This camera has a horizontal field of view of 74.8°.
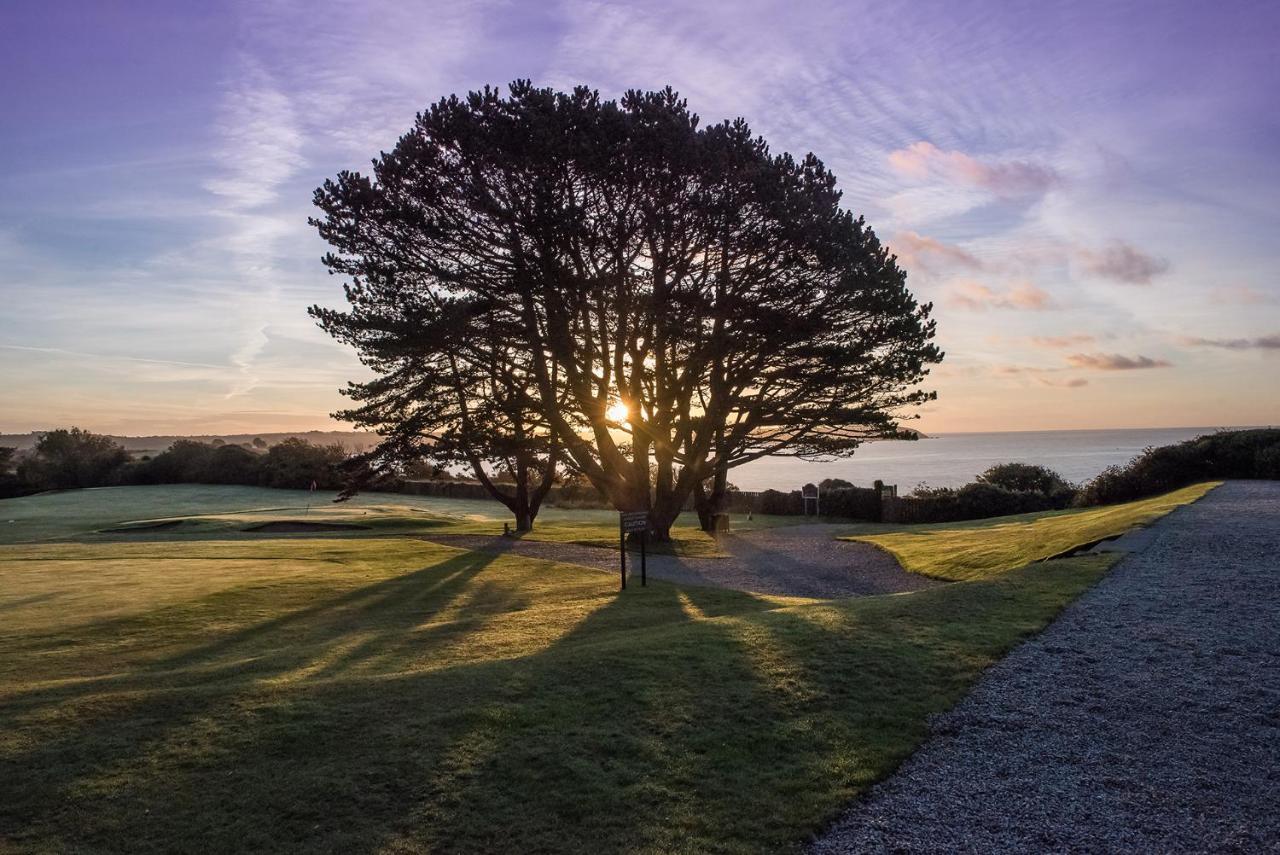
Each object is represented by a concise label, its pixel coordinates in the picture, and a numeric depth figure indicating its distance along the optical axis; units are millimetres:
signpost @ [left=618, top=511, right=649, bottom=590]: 17750
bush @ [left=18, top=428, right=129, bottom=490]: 63000
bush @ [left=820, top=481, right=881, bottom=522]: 38656
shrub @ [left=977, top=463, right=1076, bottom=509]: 36750
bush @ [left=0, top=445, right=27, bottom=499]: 62000
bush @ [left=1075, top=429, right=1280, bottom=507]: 28125
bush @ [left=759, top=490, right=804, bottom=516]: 42781
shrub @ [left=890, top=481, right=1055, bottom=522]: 36062
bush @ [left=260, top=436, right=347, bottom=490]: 57500
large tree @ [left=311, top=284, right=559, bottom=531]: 22922
